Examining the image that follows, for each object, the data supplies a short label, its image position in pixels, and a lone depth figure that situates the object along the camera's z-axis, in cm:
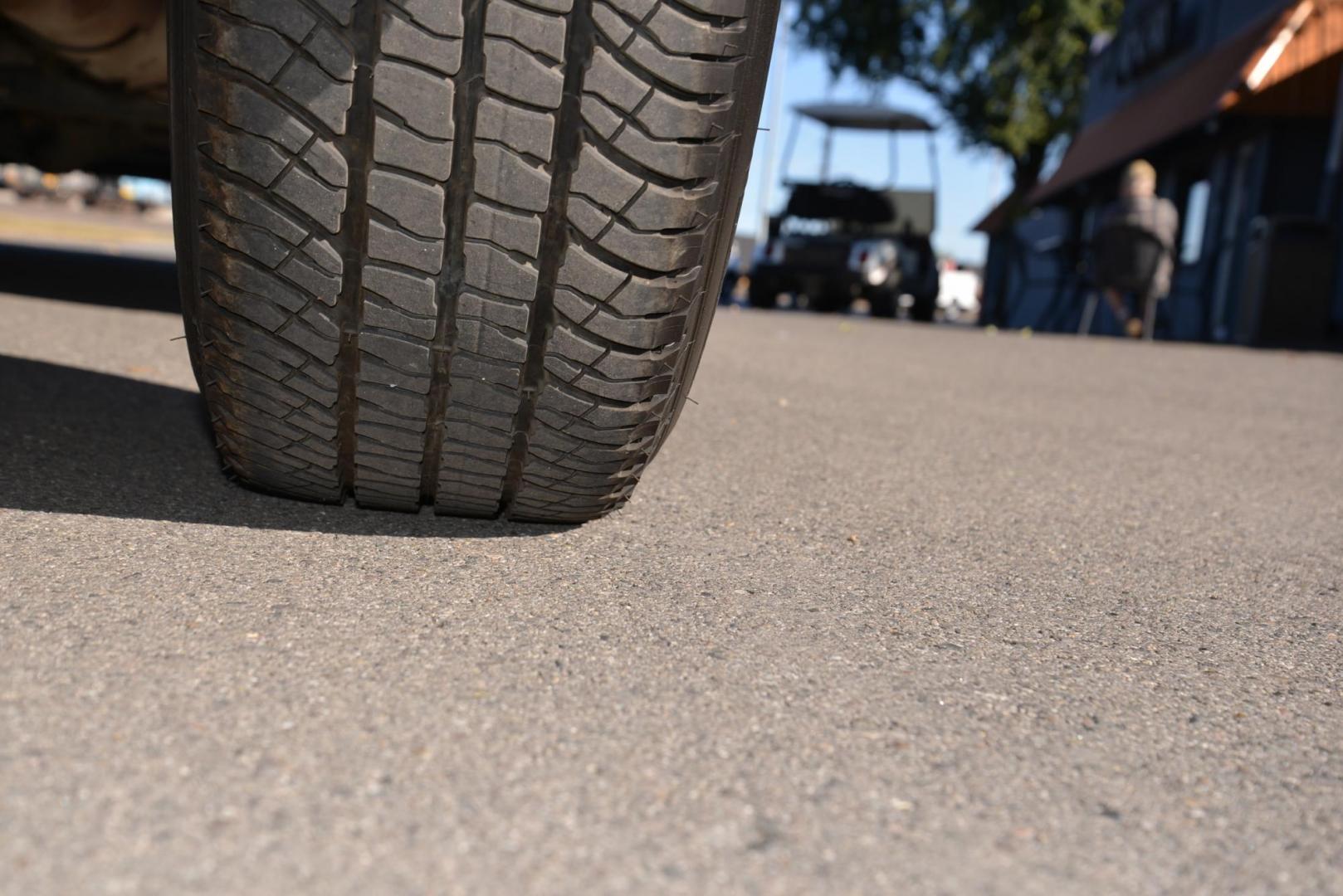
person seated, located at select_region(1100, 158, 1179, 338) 1041
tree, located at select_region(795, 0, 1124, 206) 2347
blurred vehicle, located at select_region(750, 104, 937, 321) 1488
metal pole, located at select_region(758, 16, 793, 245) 3319
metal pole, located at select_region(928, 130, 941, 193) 1674
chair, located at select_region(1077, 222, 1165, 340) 1048
